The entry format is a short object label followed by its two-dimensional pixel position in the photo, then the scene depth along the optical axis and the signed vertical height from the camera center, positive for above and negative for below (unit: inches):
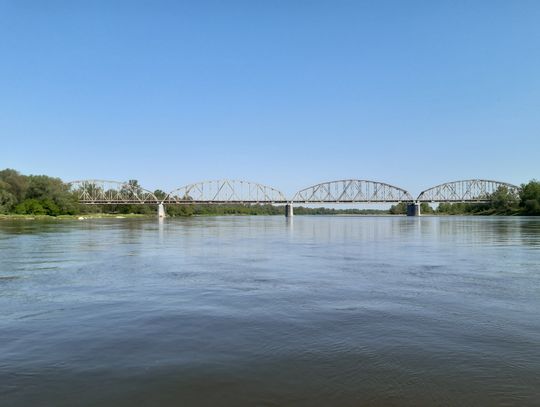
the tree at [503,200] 7135.8 +191.0
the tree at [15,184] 5103.3 +388.6
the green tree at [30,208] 4810.5 +96.2
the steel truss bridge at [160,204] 7578.7 +243.5
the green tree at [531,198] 6180.1 +193.7
